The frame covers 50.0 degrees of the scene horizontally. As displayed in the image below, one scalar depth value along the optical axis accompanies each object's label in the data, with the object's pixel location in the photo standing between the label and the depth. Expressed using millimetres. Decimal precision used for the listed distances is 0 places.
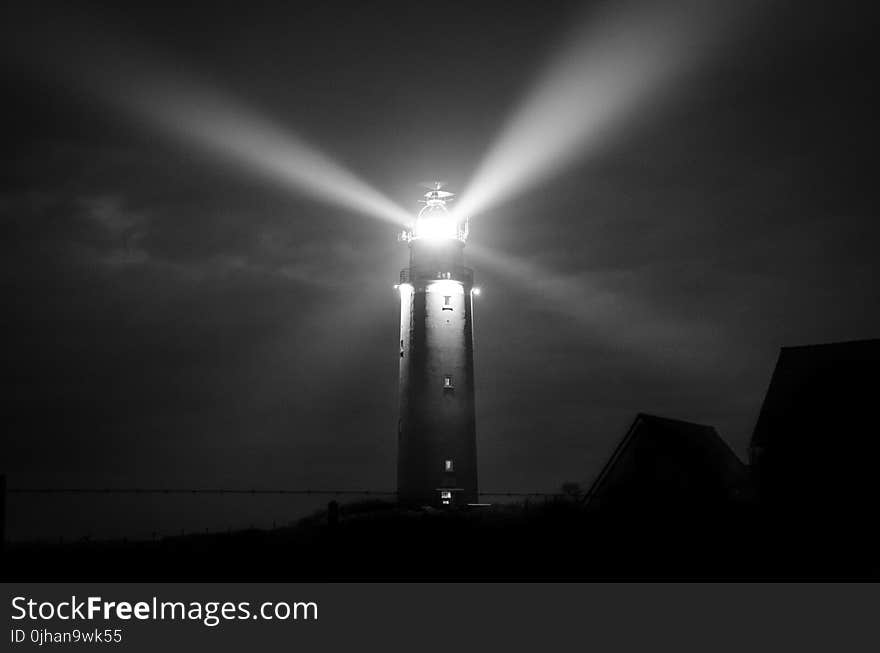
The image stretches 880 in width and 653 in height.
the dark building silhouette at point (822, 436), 28766
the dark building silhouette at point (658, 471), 32344
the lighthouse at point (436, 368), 39375
